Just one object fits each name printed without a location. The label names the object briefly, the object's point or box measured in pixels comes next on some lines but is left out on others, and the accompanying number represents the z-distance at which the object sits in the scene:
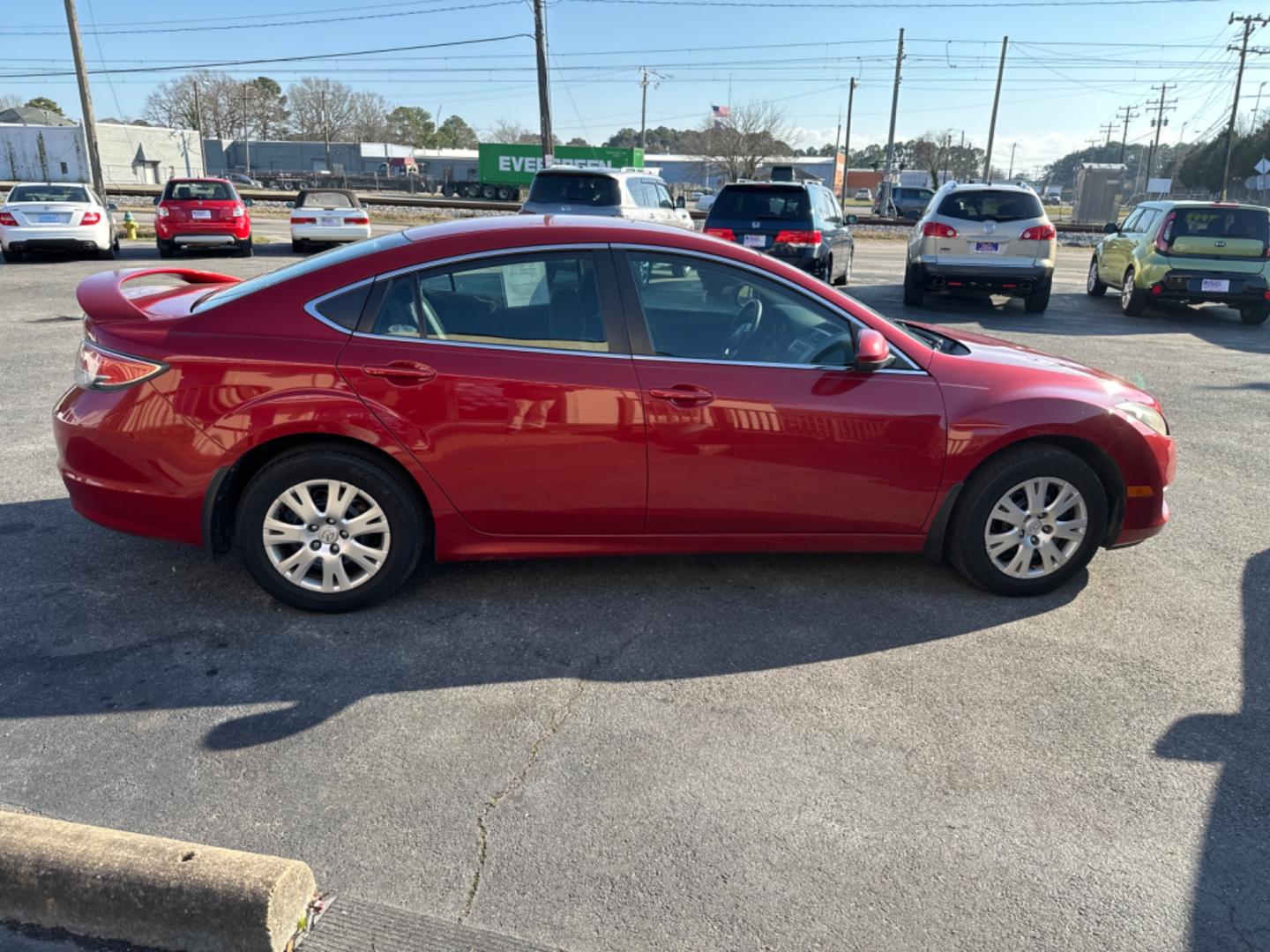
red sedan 3.81
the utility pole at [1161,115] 91.65
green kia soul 12.74
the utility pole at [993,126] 47.76
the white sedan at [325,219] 19.44
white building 58.00
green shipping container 55.78
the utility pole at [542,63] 29.61
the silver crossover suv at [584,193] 14.11
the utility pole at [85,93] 23.62
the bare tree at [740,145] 70.25
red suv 17.98
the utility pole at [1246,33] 53.16
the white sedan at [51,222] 16.56
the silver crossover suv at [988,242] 12.83
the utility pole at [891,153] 47.17
